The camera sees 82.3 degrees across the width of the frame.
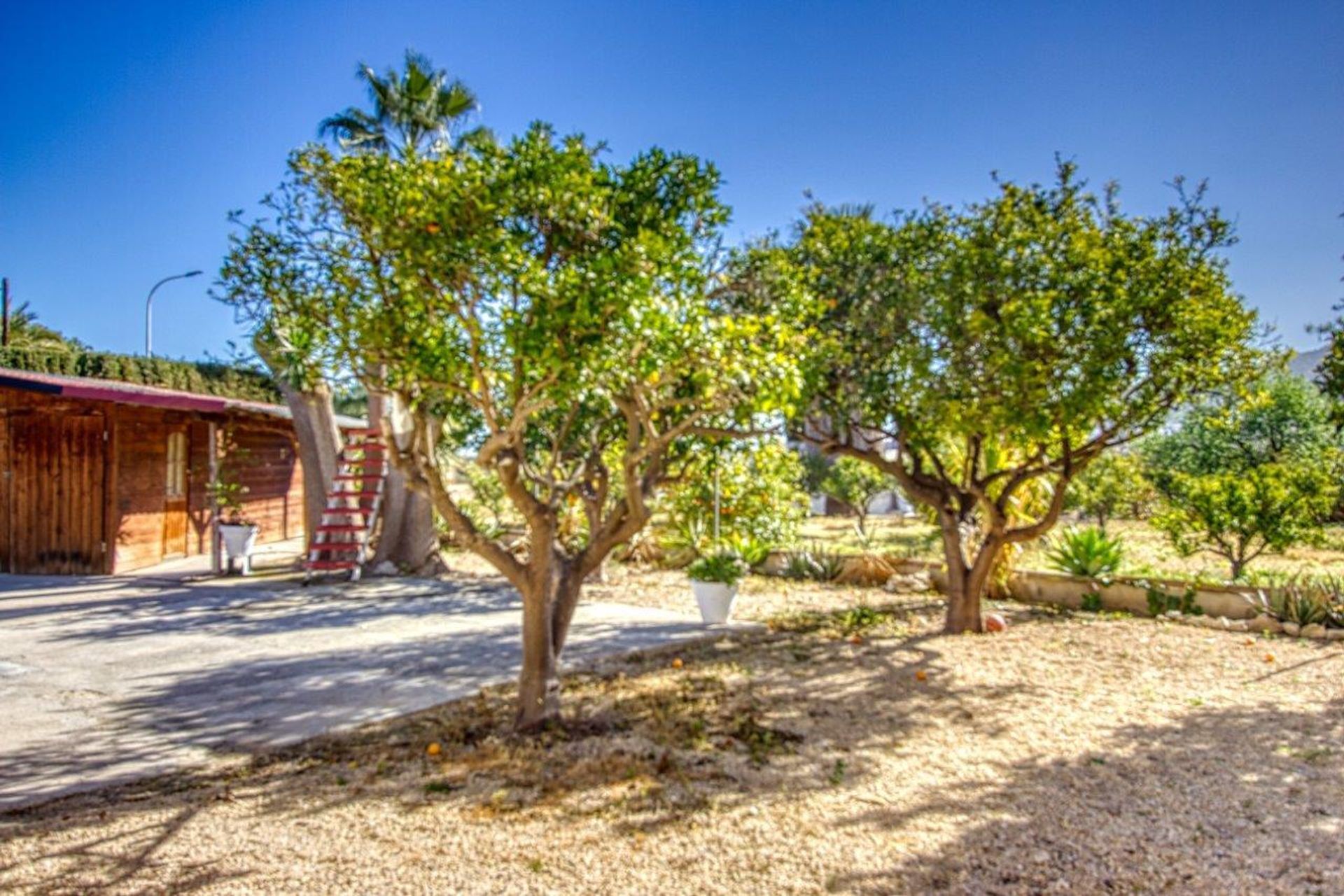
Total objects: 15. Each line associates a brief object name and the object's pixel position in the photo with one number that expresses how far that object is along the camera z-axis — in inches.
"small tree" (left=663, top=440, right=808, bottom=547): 412.5
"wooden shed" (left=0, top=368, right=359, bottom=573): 426.3
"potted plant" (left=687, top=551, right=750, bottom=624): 300.2
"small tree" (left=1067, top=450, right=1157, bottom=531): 549.3
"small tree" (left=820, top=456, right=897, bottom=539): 659.4
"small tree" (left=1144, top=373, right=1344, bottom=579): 345.1
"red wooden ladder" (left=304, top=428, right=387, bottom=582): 431.2
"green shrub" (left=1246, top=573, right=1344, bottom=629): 279.6
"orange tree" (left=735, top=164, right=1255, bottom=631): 221.8
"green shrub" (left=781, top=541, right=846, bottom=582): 413.7
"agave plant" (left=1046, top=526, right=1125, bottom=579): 340.5
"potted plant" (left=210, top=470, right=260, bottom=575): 438.6
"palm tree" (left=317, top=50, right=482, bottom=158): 589.3
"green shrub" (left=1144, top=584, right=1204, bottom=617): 306.2
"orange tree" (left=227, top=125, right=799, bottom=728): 130.6
